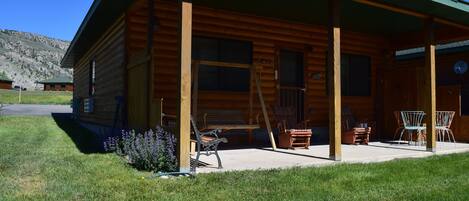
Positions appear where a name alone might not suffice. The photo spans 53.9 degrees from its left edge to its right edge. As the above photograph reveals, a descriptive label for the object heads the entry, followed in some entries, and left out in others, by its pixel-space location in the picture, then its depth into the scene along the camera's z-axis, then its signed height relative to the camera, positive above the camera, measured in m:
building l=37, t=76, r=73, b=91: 65.88 +3.40
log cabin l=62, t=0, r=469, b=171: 7.91 +1.19
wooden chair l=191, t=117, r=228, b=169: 5.83 -0.43
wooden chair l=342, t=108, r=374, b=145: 10.03 -0.53
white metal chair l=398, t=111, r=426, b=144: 9.73 -0.28
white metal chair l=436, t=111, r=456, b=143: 10.41 -0.31
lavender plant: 5.91 -0.59
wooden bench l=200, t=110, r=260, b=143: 8.63 -0.20
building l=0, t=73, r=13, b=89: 66.14 +3.70
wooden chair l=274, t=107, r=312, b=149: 8.80 -0.44
